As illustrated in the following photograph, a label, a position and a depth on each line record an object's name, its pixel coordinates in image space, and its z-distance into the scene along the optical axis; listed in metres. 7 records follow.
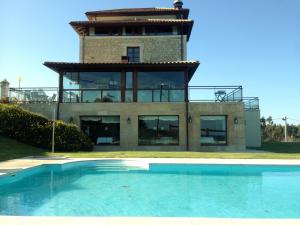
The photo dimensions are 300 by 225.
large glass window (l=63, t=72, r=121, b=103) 15.03
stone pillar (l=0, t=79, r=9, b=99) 17.05
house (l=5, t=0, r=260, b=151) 14.65
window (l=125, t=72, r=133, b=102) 15.02
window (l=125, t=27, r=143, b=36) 18.52
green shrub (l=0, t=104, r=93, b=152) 13.16
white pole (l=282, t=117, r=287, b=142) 27.86
